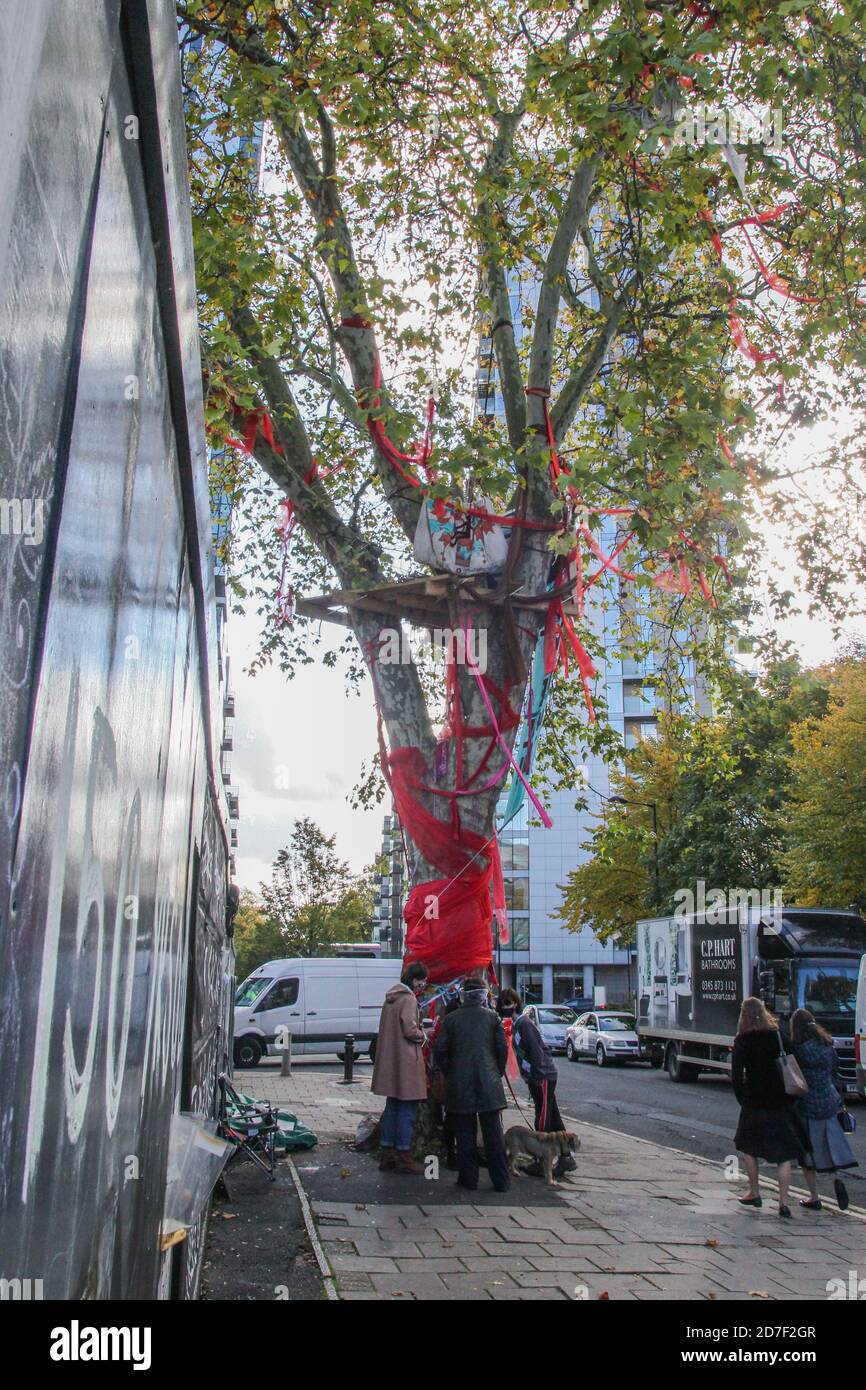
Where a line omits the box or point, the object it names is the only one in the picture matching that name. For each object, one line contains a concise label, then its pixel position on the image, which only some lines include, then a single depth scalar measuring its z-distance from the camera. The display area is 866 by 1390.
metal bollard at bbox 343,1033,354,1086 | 19.23
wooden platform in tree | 10.09
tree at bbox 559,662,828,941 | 33.50
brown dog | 9.88
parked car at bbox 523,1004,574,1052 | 35.16
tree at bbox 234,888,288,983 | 48.56
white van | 27.44
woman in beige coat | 9.91
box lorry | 20.62
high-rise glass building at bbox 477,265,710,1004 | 64.38
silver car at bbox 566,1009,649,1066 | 30.58
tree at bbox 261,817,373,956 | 46.84
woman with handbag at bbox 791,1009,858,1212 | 9.49
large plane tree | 8.67
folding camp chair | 9.37
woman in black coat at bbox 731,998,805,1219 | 9.45
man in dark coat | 9.42
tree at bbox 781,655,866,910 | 25.73
